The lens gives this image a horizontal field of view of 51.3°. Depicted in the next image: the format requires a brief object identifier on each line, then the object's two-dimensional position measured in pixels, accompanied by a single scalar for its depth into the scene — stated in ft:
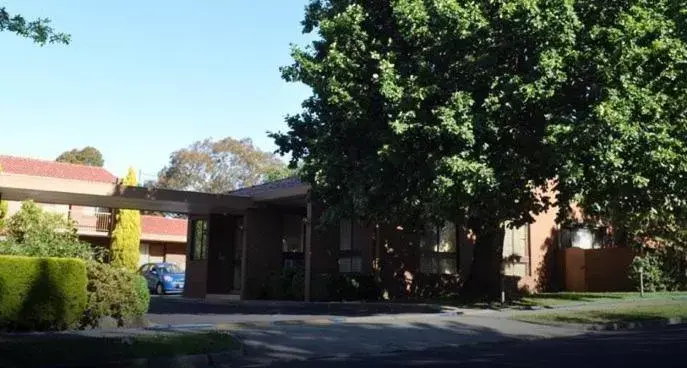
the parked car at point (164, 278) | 119.24
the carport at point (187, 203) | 75.77
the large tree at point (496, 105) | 50.21
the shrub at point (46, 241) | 54.85
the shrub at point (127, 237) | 132.26
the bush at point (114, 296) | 49.78
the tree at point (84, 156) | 204.54
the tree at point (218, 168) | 193.06
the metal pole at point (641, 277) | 79.20
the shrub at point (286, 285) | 82.99
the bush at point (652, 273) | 88.02
